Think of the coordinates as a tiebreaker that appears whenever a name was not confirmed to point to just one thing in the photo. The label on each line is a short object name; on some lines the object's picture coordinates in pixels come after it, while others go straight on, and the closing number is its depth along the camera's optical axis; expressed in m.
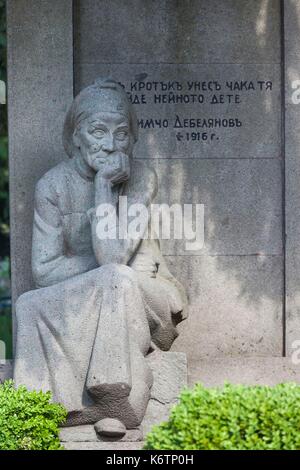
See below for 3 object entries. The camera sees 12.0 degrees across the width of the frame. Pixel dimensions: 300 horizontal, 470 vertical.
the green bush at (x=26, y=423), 8.81
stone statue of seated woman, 9.45
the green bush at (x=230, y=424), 7.90
